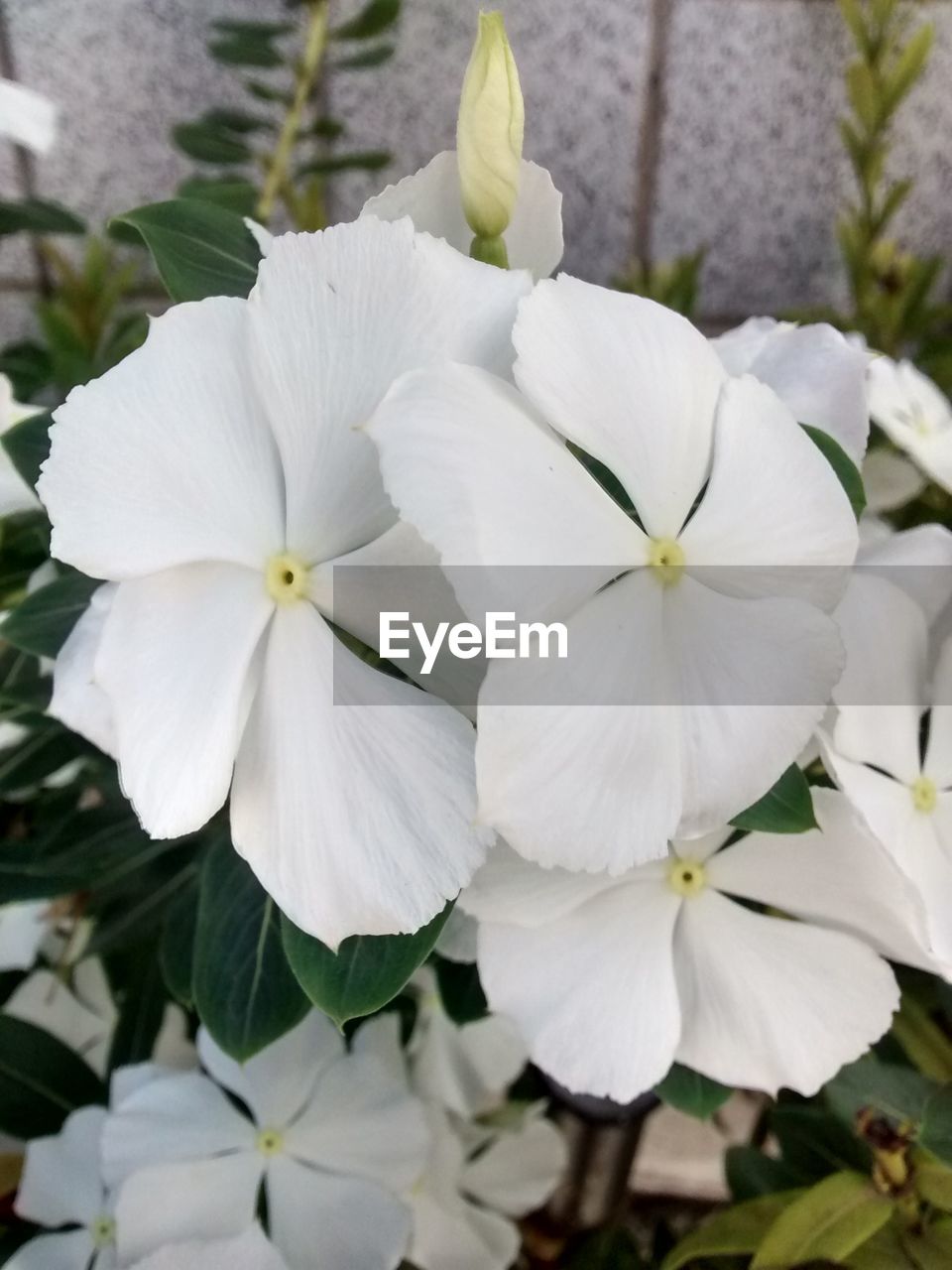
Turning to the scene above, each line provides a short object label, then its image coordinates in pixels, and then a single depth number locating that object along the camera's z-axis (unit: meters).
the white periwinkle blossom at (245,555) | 0.08
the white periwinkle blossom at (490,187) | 0.09
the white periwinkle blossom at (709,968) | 0.11
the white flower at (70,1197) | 0.15
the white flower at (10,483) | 0.13
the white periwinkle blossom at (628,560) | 0.08
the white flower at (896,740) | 0.10
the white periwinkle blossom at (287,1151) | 0.14
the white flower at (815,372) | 0.11
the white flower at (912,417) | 0.15
